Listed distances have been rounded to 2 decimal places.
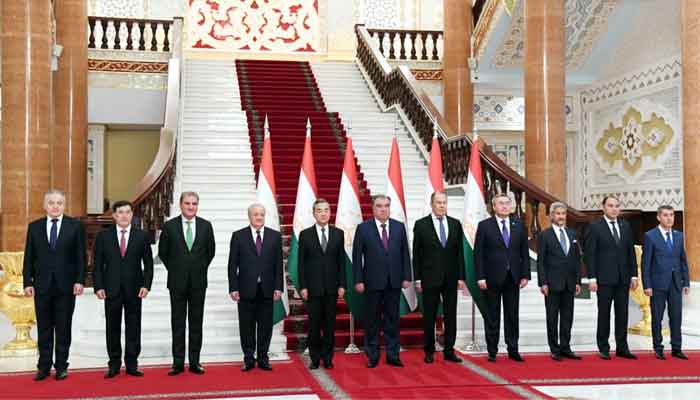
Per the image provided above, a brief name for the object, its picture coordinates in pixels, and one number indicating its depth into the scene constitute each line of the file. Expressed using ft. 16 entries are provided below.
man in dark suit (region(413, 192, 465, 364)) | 18.30
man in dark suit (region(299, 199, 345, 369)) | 17.97
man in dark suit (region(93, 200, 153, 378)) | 16.81
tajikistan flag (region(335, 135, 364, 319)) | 19.53
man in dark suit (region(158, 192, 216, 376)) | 17.13
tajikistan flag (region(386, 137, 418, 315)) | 20.70
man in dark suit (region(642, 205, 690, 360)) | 19.08
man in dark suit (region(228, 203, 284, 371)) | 17.52
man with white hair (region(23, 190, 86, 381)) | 16.66
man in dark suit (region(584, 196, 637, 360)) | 18.98
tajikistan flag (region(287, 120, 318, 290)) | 19.85
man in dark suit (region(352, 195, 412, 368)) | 18.20
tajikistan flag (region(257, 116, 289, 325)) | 19.31
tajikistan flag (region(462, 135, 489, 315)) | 19.54
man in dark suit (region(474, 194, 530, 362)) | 18.52
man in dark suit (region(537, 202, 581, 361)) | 18.78
